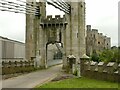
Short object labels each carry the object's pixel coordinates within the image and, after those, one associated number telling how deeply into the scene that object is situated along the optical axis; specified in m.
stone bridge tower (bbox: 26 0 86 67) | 26.23
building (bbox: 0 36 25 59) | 22.84
